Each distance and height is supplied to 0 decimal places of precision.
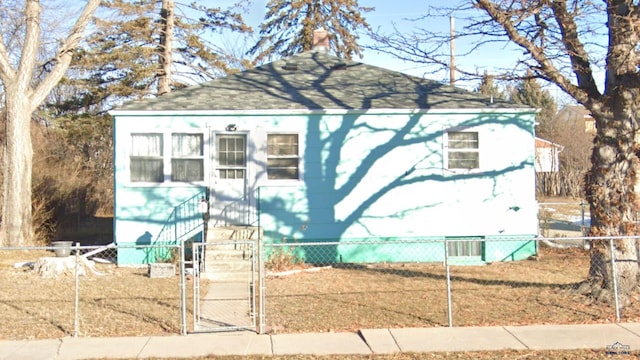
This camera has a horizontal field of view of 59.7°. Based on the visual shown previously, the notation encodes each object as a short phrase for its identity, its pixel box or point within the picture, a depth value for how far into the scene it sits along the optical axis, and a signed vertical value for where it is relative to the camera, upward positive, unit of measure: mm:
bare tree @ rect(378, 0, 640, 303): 8336 +1138
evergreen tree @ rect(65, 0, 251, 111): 22312 +5448
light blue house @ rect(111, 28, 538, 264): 12992 +363
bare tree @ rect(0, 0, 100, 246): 15180 +1912
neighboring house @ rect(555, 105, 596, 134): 39881 +5190
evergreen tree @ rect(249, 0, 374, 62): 31156 +9194
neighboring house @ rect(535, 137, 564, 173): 36188 +1988
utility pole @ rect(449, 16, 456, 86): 9391 +2230
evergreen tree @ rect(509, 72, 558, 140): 42375 +6194
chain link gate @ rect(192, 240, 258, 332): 7508 -1850
